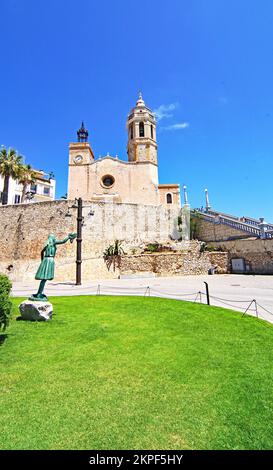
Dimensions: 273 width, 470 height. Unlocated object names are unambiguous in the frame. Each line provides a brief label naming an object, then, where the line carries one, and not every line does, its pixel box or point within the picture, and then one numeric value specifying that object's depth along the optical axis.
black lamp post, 17.19
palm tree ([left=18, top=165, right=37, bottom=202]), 31.16
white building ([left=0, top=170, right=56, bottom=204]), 42.22
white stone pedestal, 7.18
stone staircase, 21.26
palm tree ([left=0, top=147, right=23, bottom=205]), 29.66
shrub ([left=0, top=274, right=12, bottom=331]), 5.09
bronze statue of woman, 7.77
